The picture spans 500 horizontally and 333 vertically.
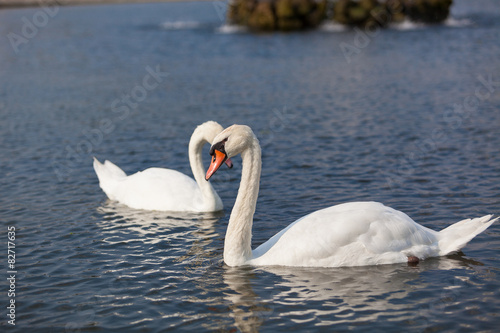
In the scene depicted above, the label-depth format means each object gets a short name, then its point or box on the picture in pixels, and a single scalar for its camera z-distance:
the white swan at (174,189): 10.29
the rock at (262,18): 46.41
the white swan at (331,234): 7.48
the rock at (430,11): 44.69
